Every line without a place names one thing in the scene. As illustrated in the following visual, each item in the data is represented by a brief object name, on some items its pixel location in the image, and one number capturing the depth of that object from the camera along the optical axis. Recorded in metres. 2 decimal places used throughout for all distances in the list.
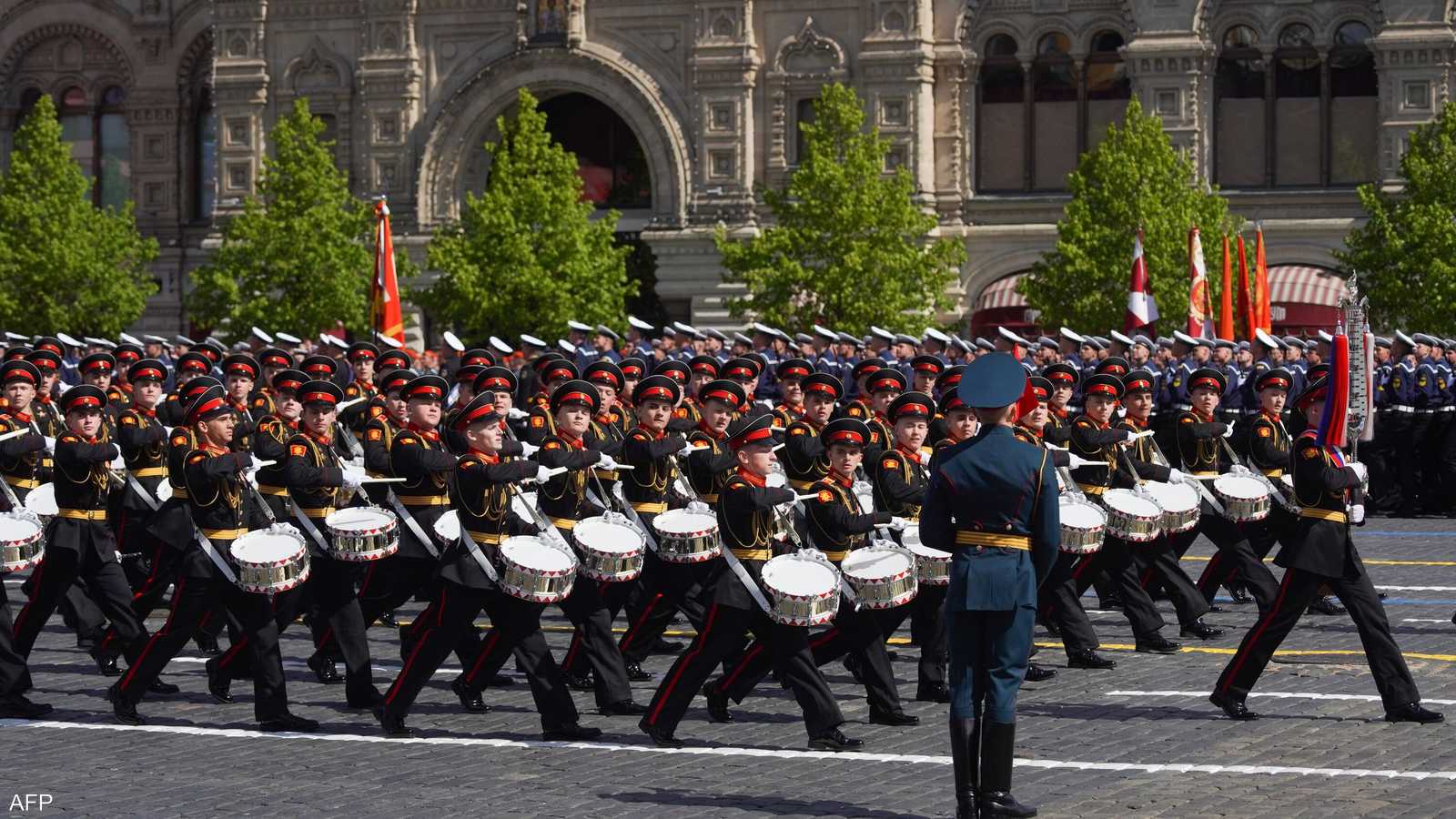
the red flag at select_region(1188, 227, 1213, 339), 35.75
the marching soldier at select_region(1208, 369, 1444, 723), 13.12
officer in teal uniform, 10.75
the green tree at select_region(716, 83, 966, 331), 44.59
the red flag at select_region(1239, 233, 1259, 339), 35.56
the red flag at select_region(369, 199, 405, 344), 29.22
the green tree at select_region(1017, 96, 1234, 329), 43.22
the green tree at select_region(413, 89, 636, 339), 46.09
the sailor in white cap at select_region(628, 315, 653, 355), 31.95
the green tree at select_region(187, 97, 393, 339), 48.88
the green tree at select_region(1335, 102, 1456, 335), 40.72
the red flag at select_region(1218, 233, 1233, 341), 35.87
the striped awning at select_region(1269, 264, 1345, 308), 46.19
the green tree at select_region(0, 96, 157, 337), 51.94
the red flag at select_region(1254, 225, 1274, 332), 35.75
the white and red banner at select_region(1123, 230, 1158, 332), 36.91
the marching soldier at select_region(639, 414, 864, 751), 12.65
